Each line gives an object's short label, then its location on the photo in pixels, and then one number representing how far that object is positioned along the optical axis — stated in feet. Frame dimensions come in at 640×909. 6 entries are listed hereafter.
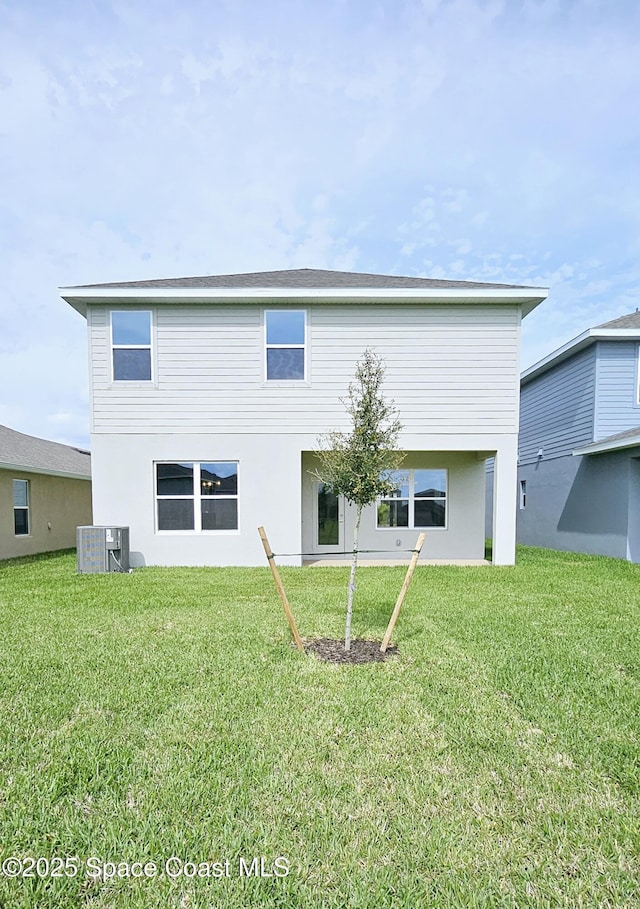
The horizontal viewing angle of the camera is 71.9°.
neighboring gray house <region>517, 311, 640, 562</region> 36.07
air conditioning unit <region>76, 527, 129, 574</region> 29.14
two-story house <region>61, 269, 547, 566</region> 31.48
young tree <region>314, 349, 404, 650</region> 14.82
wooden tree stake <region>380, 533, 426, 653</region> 14.47
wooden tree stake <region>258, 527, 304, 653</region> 14.04
